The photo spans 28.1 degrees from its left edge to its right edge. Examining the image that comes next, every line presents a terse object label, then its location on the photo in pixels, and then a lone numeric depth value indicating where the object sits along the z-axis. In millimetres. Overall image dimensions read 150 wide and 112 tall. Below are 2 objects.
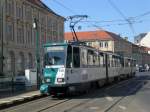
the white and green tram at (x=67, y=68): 16605
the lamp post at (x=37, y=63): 21054
